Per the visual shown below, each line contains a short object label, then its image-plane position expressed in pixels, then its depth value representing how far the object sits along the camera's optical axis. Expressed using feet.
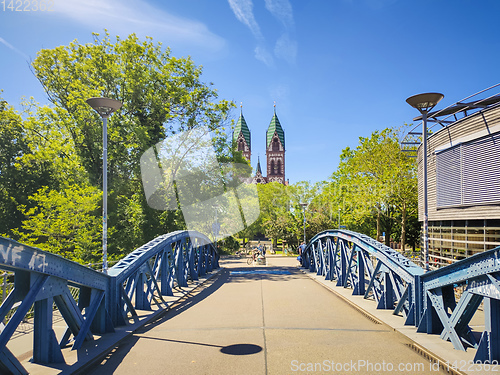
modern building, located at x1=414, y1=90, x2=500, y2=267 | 46.47
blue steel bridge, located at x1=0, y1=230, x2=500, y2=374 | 16.81
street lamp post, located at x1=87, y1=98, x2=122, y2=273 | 30.45
